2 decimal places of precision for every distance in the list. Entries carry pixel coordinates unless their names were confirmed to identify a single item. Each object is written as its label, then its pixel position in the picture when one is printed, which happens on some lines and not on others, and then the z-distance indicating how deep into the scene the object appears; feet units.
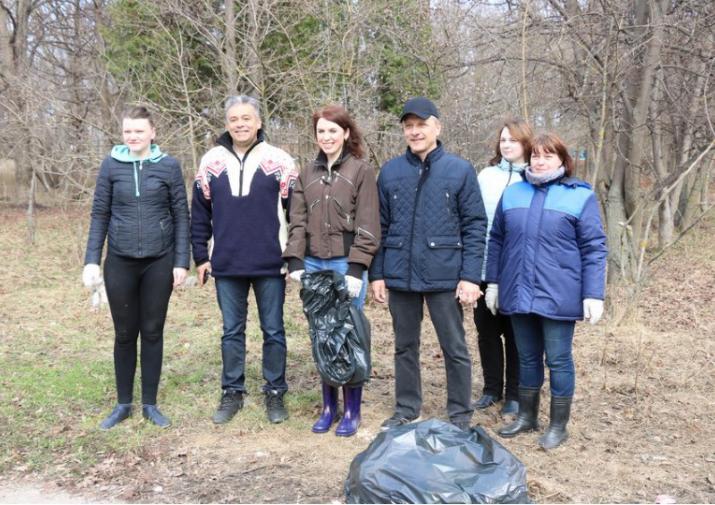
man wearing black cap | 12.50
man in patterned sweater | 13.23
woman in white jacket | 13.46
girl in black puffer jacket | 13.16
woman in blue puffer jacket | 12.16
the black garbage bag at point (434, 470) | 9.56
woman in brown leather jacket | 12.67
